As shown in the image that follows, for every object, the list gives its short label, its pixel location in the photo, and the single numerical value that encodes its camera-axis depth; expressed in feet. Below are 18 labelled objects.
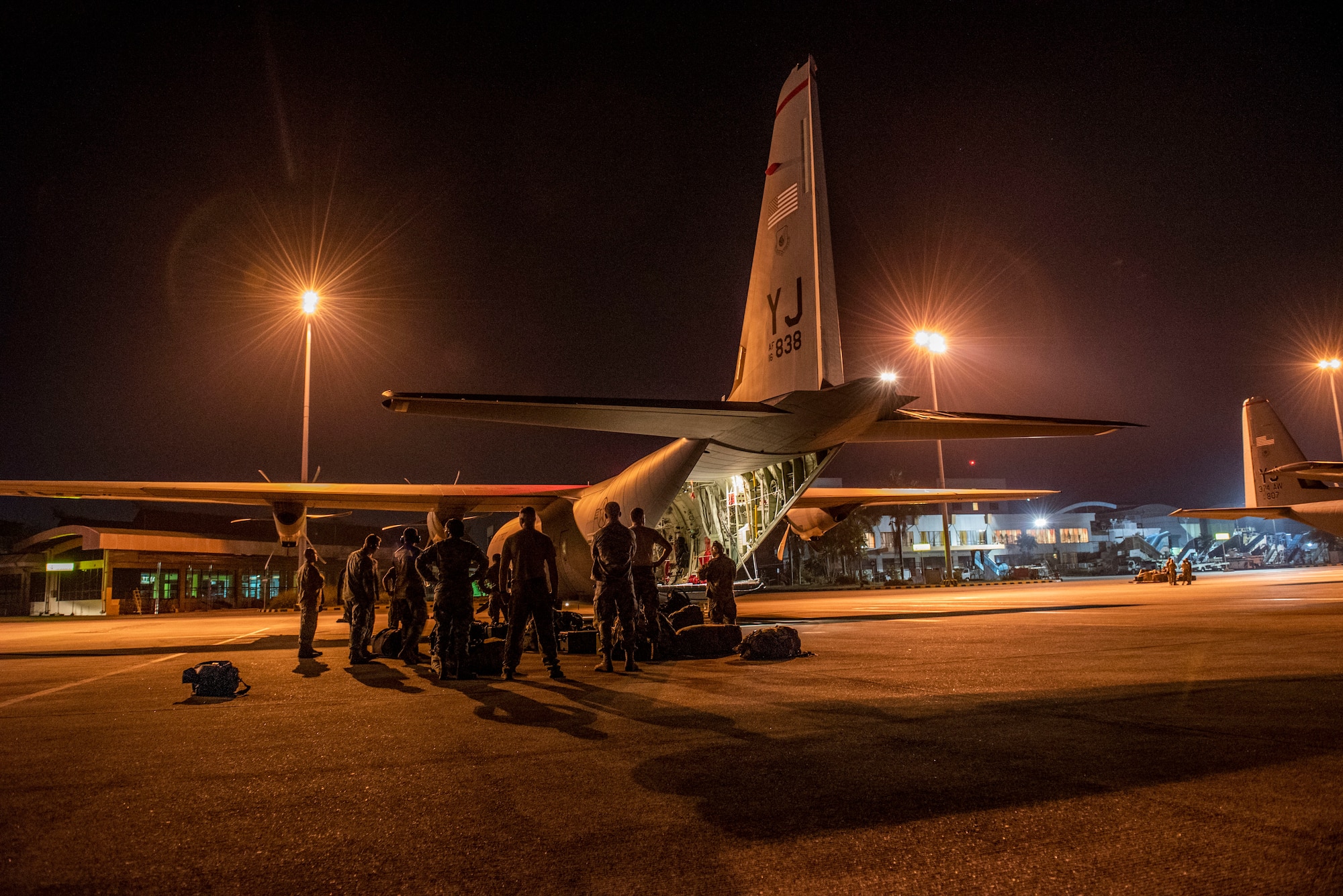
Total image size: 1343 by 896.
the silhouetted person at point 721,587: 39.50
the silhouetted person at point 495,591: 26.91
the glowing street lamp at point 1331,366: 121.90
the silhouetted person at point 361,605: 30.25
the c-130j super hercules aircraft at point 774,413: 29.94
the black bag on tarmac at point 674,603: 39.22
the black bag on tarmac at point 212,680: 21.56
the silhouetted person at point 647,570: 29.07
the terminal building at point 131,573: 102.37
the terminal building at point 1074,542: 222.28
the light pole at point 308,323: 77.41
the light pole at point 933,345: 112.37
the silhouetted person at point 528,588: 24.99
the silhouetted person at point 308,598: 32.71
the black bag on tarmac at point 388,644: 32.24
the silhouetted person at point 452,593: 25.52
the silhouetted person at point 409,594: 31.07
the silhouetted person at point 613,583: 26.45
